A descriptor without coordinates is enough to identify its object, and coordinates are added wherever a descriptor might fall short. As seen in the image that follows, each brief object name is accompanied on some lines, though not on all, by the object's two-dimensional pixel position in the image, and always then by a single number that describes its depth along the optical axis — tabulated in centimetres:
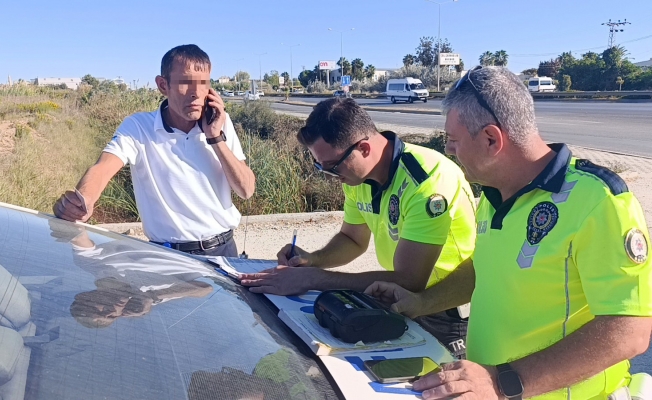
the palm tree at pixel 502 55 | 7246
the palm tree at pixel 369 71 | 9156
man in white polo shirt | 283
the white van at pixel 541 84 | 4719
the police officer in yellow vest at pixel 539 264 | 145
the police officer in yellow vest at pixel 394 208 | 214
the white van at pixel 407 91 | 4272
